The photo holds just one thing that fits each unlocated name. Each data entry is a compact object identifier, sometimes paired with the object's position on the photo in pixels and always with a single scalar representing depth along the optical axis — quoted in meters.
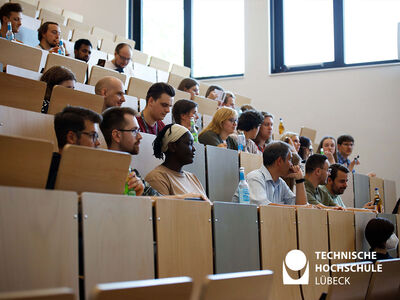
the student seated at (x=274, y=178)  2.99
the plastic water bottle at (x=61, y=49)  4.27
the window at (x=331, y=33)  6.22
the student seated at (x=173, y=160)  2.56
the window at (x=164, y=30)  7.31
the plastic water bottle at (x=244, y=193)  2.89
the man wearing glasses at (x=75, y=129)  1.95
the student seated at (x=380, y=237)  2.97
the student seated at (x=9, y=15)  4.27
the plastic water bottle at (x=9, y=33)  4.14
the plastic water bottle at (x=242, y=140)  3.87
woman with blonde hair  3.69
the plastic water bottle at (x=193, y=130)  3.54
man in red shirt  3.29
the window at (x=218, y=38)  7.02
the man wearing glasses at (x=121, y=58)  4.93
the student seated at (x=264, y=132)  4.25
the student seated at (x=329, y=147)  4.95
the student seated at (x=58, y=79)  2.97
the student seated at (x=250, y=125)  4.03
